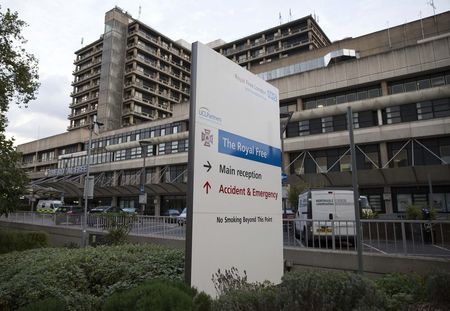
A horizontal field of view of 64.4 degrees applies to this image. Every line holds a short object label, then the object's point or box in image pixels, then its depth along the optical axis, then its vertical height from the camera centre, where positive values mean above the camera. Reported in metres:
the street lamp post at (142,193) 28.00 +1.85
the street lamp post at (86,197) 19.00 +1.01
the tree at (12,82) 13.58 +6.87
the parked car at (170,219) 16.47 -0.15
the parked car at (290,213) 25.86 +0.22
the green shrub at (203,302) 4.13 -1.00
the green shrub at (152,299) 3.62 -0.87
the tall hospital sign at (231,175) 5.25 +0.68
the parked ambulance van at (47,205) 46.86 +1.40
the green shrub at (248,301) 4.07 -0.99
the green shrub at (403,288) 4.98 -1.16
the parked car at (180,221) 16.34 -0.24
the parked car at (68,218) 25.64 -0.18
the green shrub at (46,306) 4.20 -1.07
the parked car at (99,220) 19.80 -0.26
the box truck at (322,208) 11.77 +0.34
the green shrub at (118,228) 15.92 -0.56
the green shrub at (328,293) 3.87 -0.85
